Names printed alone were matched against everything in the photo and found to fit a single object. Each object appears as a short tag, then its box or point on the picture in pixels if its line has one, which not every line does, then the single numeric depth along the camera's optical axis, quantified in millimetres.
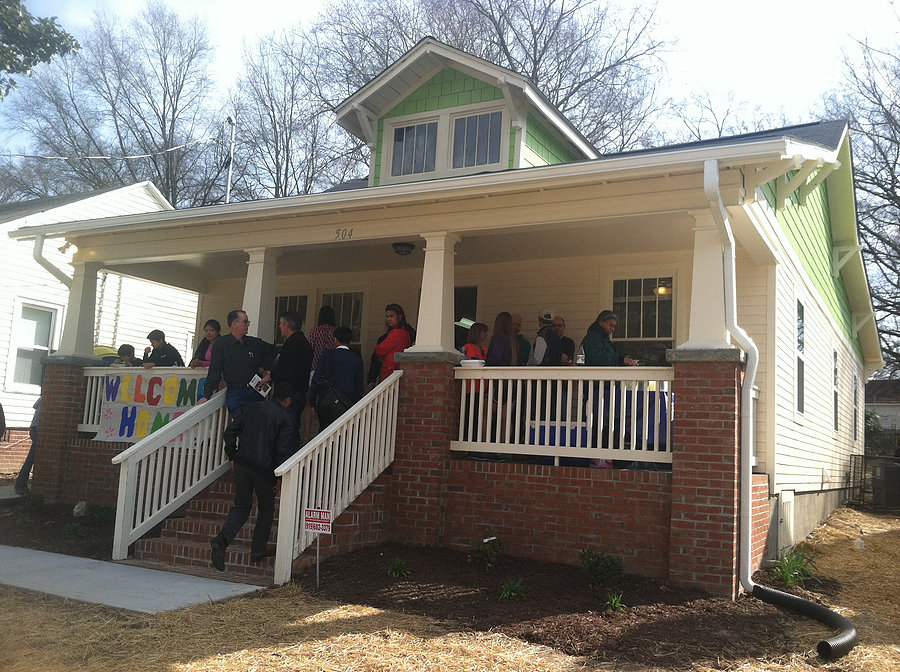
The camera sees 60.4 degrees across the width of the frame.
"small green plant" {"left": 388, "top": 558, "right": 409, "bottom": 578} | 6614
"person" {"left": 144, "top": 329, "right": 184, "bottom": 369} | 10156
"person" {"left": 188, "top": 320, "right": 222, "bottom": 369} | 9539
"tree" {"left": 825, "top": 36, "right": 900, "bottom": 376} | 25578
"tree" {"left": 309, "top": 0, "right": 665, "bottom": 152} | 23609
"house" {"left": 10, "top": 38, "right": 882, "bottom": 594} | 6738
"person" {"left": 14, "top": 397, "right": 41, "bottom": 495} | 10867
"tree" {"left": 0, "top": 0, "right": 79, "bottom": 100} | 18938
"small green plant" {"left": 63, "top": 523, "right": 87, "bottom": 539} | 8508
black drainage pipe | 5047
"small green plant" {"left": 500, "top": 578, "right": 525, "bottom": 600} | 6086
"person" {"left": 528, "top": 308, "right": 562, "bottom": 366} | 8242
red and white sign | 6156
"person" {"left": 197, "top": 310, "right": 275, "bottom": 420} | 8047
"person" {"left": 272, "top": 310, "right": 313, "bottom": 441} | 7640
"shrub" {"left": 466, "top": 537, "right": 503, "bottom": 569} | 7070
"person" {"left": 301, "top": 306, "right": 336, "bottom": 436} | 8719
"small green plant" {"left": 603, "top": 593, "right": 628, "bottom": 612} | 5840
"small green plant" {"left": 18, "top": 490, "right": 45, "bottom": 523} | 9477
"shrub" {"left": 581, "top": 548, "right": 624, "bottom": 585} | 6552
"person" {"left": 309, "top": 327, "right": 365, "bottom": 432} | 7969
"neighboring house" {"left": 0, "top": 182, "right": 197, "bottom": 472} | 15305
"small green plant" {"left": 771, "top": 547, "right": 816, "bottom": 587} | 7259
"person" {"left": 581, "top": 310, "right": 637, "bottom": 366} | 7598
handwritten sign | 9344
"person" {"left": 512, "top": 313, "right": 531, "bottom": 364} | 8742
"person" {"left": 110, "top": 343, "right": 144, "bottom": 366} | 10836
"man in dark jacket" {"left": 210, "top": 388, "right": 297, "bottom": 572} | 6656
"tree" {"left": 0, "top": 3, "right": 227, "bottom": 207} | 27469
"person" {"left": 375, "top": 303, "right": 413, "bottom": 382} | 8484
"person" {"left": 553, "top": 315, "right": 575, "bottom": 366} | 8830
